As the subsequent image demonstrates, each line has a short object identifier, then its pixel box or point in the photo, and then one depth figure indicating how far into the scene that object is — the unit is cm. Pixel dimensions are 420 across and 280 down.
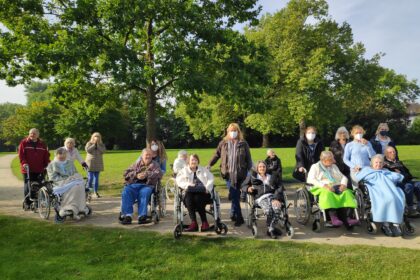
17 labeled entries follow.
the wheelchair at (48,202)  704
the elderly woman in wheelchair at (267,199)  602
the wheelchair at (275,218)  592
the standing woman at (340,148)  768
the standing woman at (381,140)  804
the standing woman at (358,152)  730
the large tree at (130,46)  929
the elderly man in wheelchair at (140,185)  674
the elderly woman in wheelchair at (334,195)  613
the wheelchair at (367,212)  604
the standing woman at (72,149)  885
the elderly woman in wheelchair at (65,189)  711
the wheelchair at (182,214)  594
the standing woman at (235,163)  685
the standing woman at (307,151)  732
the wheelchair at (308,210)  623
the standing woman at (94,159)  1020
